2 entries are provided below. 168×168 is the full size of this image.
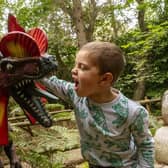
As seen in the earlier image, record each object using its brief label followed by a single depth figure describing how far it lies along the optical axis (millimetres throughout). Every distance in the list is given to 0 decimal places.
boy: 1387
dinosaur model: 1220
